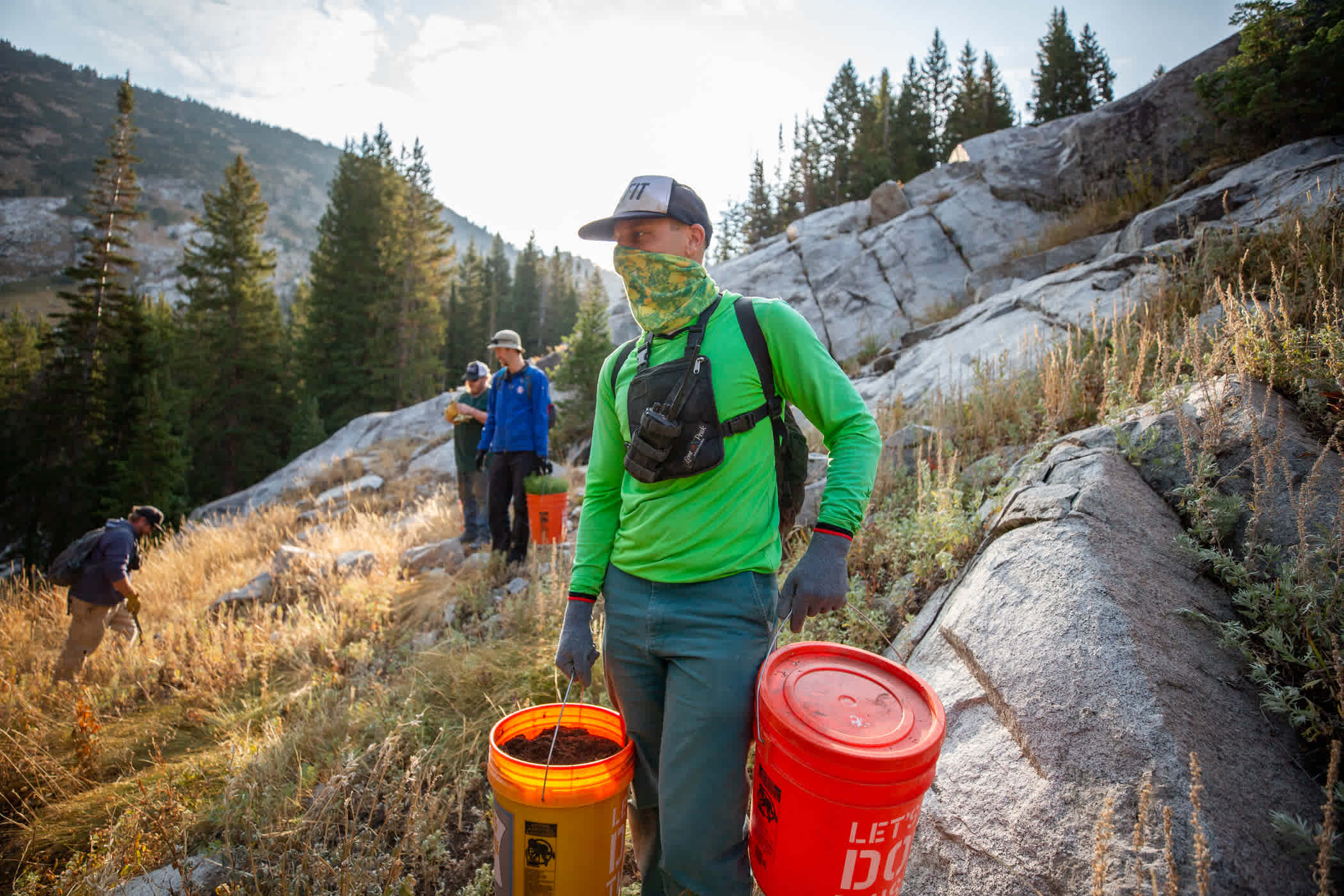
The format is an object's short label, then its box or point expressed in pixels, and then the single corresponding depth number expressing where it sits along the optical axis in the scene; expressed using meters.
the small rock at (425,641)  5.01
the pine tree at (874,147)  31.06
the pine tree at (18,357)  25.34
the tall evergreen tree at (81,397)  23.11
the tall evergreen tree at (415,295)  32.75
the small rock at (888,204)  21.58
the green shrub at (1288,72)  7.48
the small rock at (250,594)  6.80
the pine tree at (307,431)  29.03
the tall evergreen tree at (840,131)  34.56
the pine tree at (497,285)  53.06
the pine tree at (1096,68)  31.42
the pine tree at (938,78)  36.91
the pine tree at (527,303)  54.72
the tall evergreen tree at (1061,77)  30.86
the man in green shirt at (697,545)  1.74
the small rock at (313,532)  8.38
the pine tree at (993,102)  31.55
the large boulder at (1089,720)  1.54
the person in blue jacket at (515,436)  6.29
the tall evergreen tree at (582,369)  15.43
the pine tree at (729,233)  53.75
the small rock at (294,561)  7.04
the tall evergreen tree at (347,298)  32.53
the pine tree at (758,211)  42.50
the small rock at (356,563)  6.81
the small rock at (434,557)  7.08
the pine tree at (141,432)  23.58
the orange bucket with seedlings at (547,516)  5.96
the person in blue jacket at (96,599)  5.76
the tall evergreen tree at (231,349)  30.33
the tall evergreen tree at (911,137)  31.67
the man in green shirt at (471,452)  7.65
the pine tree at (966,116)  31.47
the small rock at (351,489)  13.37
